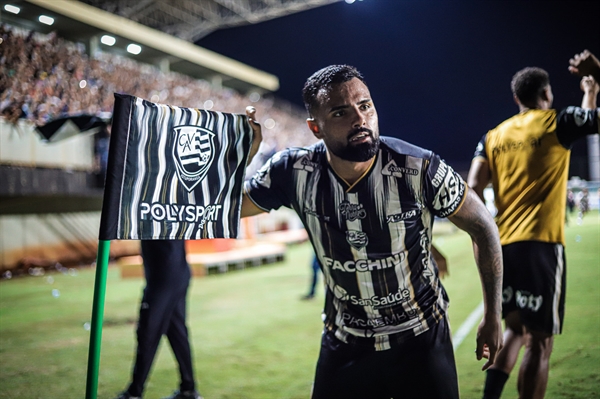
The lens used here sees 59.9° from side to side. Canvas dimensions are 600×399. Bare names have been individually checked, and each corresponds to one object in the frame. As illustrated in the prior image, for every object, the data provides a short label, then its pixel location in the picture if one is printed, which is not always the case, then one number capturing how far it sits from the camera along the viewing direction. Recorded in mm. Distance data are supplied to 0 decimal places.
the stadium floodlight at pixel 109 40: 12254
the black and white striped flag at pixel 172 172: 2176
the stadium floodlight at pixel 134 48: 15995
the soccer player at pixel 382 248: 2090
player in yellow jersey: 2895
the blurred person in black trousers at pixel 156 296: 3309
